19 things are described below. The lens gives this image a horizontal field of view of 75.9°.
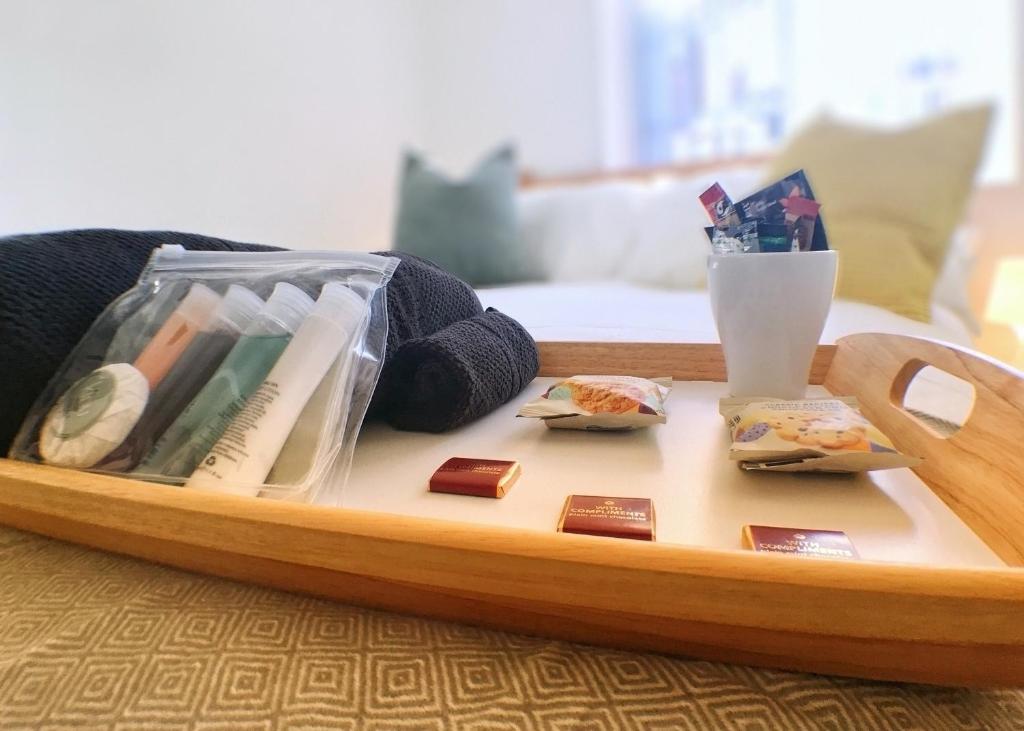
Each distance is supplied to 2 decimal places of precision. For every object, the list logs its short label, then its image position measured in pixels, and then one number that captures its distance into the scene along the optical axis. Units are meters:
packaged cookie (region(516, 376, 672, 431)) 0.46
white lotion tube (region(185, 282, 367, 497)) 0.40
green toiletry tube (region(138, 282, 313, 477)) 0.43
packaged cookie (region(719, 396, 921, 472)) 0.37
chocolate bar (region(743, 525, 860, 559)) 0.28
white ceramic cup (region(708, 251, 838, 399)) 0.48
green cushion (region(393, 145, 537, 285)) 1.69
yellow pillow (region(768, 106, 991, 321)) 1.14
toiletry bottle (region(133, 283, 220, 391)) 0.47
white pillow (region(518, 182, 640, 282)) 1.65
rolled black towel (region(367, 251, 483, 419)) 0.52
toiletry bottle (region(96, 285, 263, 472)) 0.44
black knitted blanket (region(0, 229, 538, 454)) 0.47
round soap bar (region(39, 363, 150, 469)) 0.43
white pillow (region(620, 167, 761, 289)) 1.47
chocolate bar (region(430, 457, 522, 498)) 0.38
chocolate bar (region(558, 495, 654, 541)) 0.31
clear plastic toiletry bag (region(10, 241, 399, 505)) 0.42
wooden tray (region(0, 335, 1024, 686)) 0.25
